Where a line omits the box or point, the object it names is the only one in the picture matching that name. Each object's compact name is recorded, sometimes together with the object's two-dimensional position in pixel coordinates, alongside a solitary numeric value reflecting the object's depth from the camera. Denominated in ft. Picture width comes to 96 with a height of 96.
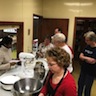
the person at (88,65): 5.59
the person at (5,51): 4.93
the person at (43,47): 7.28
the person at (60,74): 2.87
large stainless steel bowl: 3.75
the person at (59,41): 4.99
